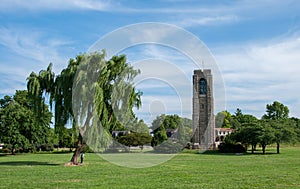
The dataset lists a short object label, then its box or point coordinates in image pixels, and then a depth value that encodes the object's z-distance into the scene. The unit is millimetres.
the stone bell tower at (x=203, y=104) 79000
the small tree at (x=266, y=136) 50250
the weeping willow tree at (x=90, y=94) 27625
